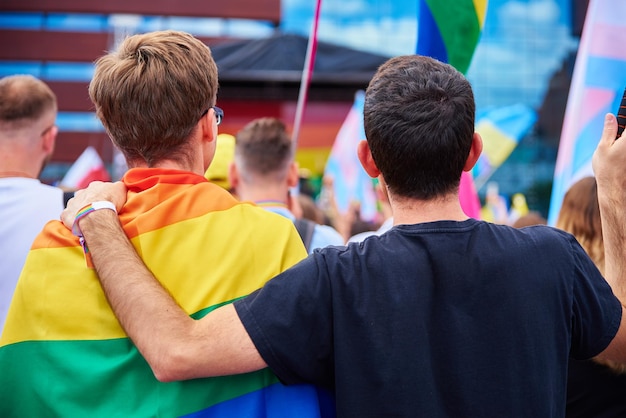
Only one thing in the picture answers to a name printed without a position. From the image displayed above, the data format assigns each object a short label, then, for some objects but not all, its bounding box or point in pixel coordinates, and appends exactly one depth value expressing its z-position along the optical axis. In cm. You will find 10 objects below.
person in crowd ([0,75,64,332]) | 258
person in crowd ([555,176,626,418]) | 237
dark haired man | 161
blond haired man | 171
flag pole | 338
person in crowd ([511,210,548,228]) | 464
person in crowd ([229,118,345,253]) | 378
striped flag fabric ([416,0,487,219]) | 306
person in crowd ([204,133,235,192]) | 425
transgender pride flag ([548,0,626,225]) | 330
